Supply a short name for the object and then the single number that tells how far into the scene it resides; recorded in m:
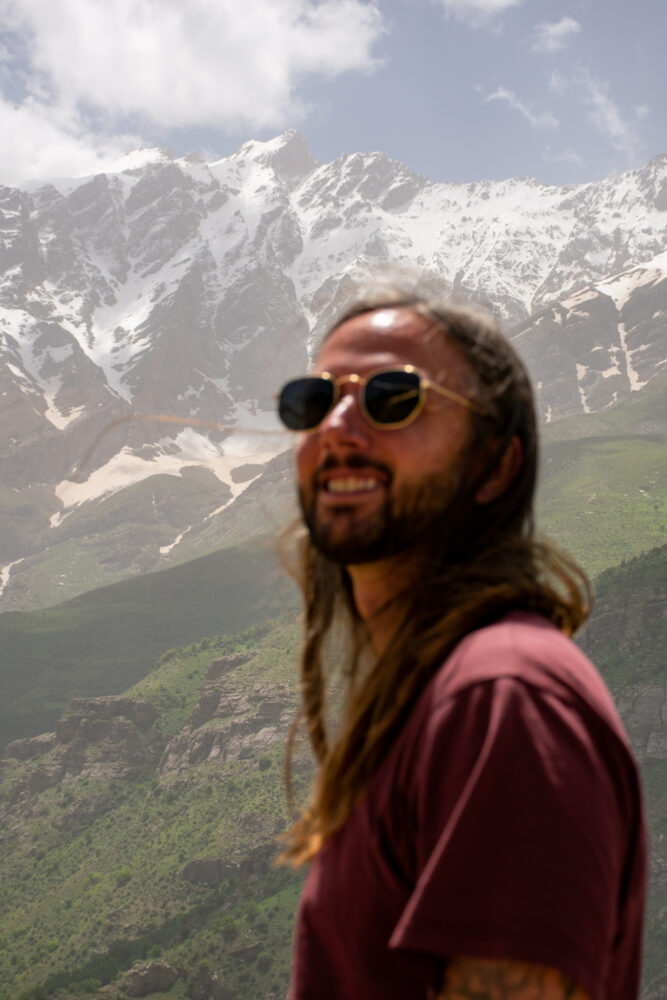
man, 1.55
